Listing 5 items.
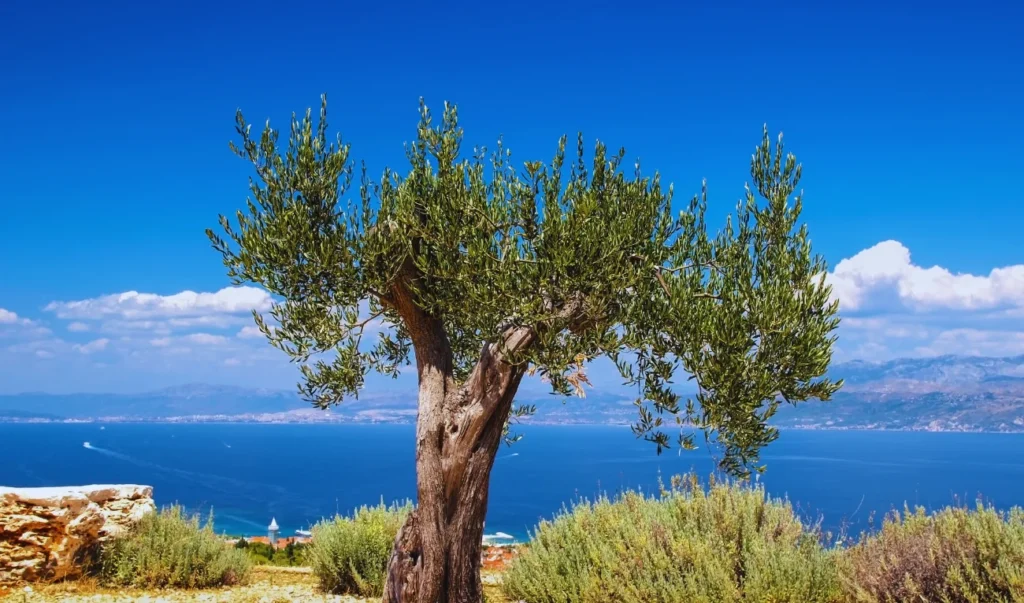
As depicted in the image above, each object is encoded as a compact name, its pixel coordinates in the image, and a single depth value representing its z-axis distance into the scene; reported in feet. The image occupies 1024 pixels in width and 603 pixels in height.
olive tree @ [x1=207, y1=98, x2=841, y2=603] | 28.71
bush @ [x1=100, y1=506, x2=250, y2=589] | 44.80
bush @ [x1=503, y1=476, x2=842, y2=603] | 33.86
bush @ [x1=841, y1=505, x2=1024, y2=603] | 29.73
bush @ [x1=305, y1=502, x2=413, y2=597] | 44.50
